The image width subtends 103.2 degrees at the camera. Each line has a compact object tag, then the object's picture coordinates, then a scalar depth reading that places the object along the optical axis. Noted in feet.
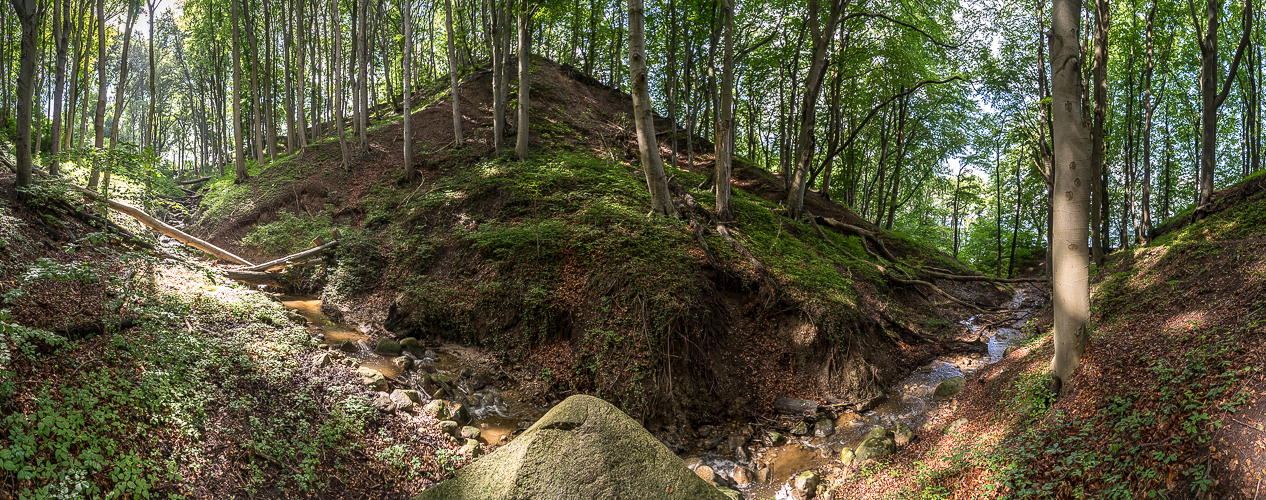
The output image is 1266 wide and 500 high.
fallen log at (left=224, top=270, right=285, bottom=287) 30.89
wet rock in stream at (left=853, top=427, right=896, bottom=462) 20.16
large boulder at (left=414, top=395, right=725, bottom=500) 11.89
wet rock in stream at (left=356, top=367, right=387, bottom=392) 21.52
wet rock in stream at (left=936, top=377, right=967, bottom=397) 24.24
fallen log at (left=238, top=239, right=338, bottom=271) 33.58
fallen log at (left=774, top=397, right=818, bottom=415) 23.97
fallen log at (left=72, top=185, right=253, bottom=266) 23.31
